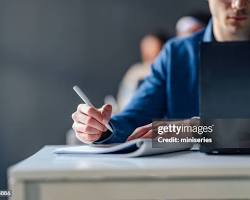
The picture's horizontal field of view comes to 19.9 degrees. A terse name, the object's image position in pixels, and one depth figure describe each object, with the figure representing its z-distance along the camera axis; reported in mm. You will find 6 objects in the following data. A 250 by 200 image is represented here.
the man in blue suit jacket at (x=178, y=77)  1859
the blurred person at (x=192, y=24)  3491
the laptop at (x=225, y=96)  1457
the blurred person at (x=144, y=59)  5284
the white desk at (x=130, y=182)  1243
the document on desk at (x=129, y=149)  1413
